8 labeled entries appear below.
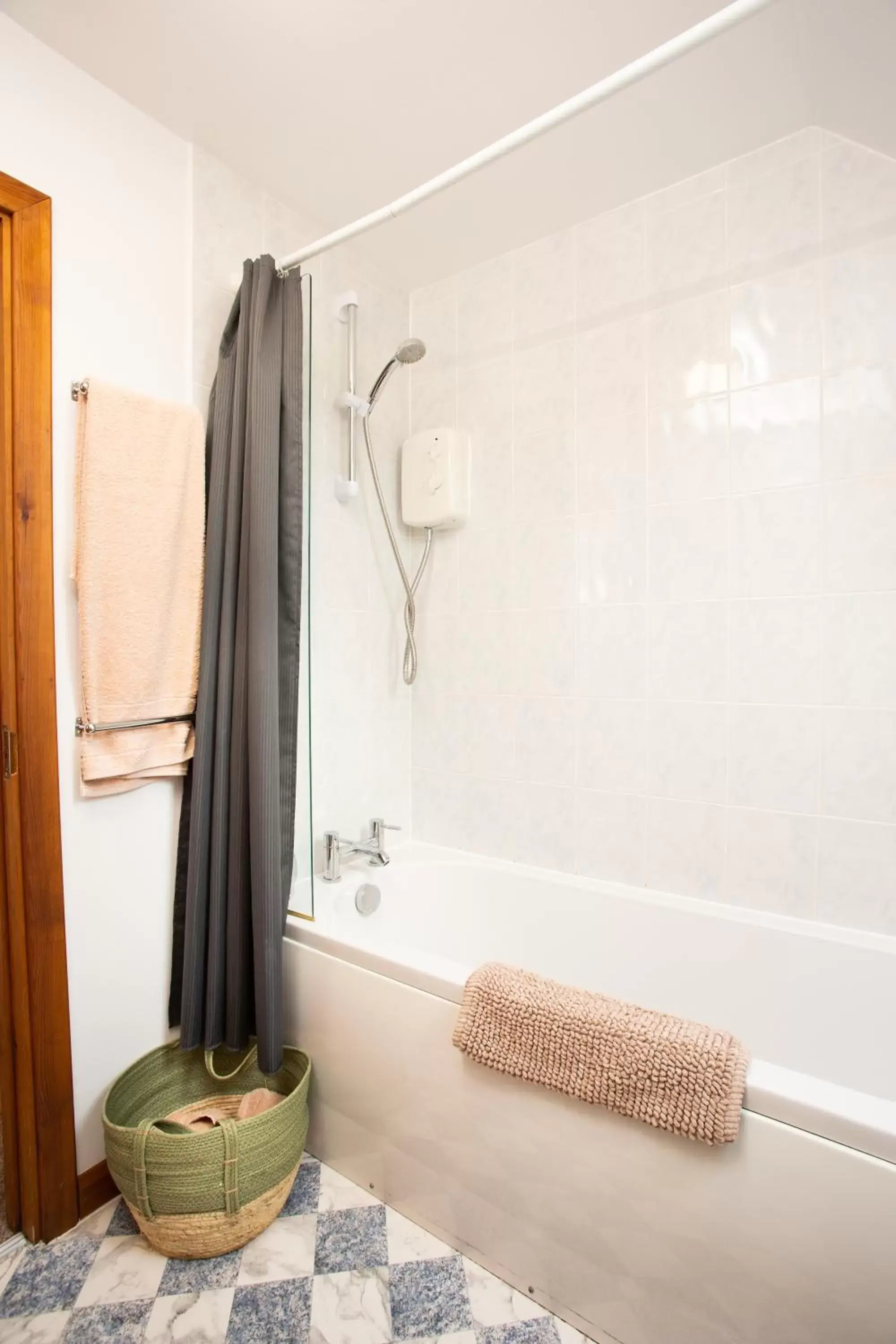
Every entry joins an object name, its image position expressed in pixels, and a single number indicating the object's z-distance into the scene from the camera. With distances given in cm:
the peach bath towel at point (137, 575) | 140
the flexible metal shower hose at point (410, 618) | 221
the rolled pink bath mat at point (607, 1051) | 102
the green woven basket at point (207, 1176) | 129
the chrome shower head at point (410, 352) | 179
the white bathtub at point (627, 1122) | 95
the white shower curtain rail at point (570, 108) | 98
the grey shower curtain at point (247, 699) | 150
